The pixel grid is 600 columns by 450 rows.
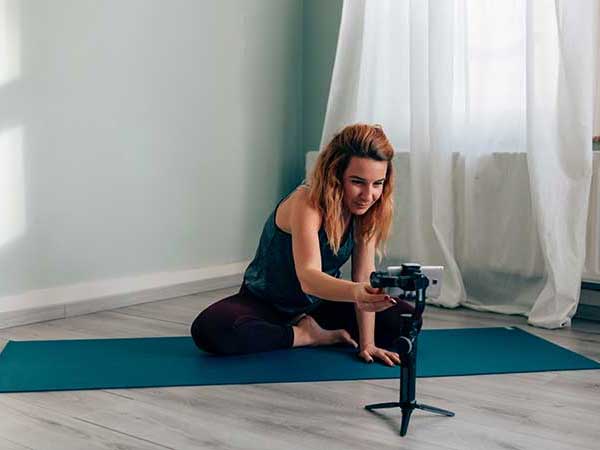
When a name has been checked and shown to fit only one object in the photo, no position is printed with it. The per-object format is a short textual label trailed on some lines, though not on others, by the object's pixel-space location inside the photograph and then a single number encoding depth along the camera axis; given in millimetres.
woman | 2020
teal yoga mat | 2059
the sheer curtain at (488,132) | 2842
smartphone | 1688
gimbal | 1631
